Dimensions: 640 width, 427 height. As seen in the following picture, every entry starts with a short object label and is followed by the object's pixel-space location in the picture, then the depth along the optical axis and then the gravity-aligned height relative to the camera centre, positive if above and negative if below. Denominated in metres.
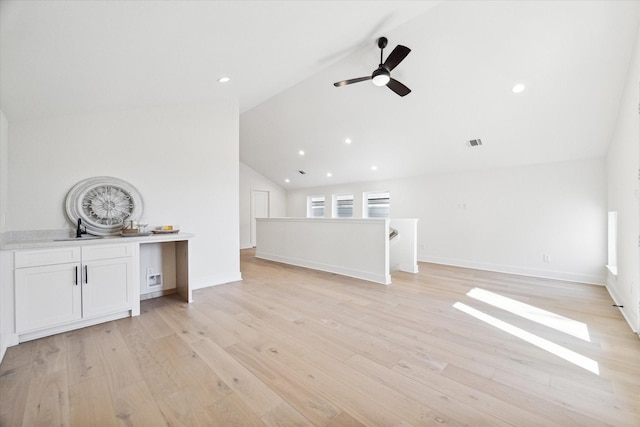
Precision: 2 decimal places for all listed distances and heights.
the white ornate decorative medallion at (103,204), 3.02 +0.12
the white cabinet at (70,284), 2.31 -0.65
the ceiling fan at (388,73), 2.90 +1.61
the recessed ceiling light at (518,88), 3.56 +1.63
